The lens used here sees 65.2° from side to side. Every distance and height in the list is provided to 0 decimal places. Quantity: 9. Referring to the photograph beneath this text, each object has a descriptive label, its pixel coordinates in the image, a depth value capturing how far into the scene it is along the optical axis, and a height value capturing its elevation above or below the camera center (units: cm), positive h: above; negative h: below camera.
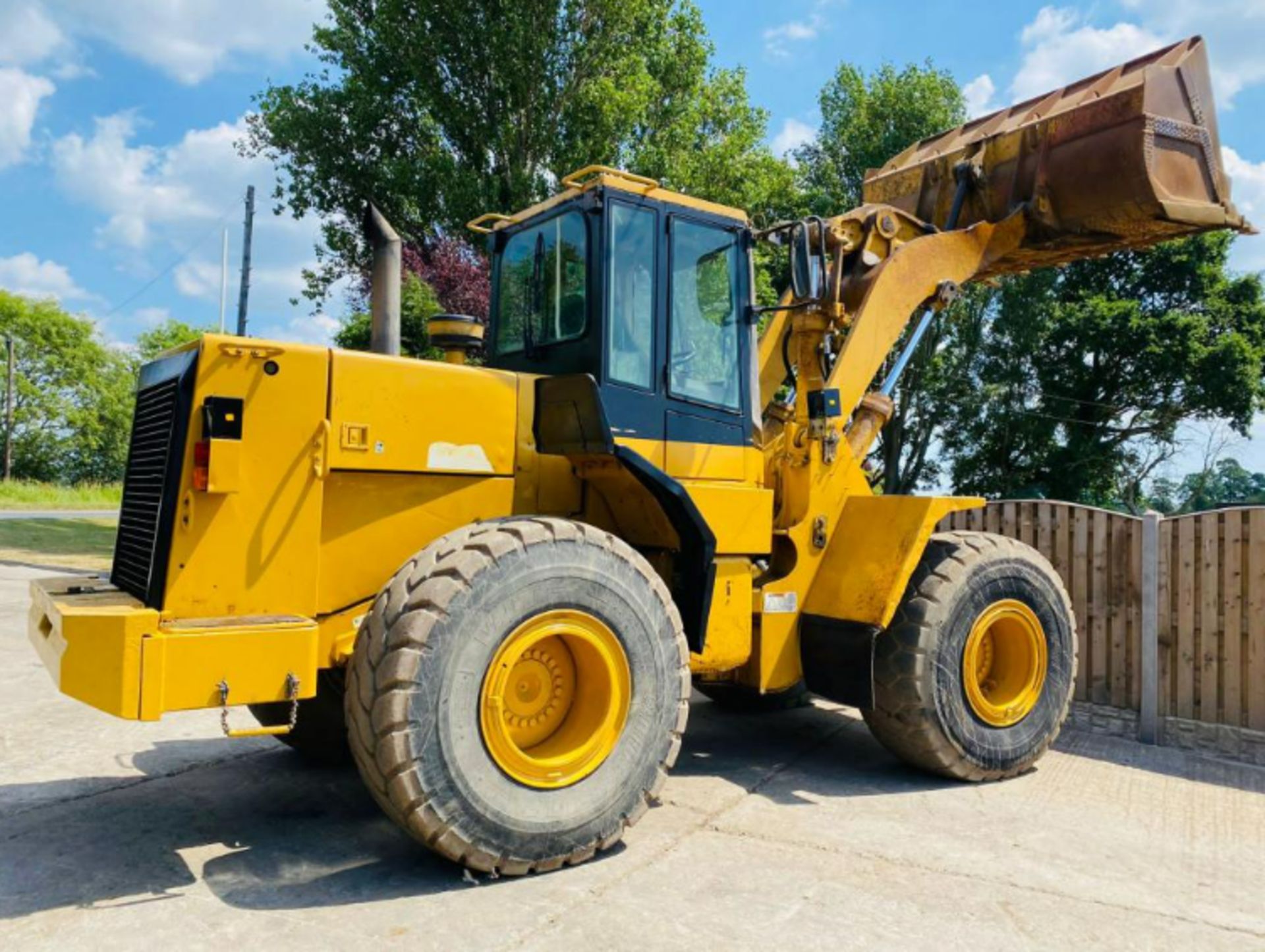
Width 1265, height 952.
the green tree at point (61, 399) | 5522 +473
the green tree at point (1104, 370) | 2472 +359
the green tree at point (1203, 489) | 2650 +64
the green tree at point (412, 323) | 1499 +268
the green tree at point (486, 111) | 1644 +662
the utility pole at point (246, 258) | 2219 +523
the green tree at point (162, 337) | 6819 +1033
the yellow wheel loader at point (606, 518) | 382 -12
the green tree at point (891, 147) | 2641 +969
